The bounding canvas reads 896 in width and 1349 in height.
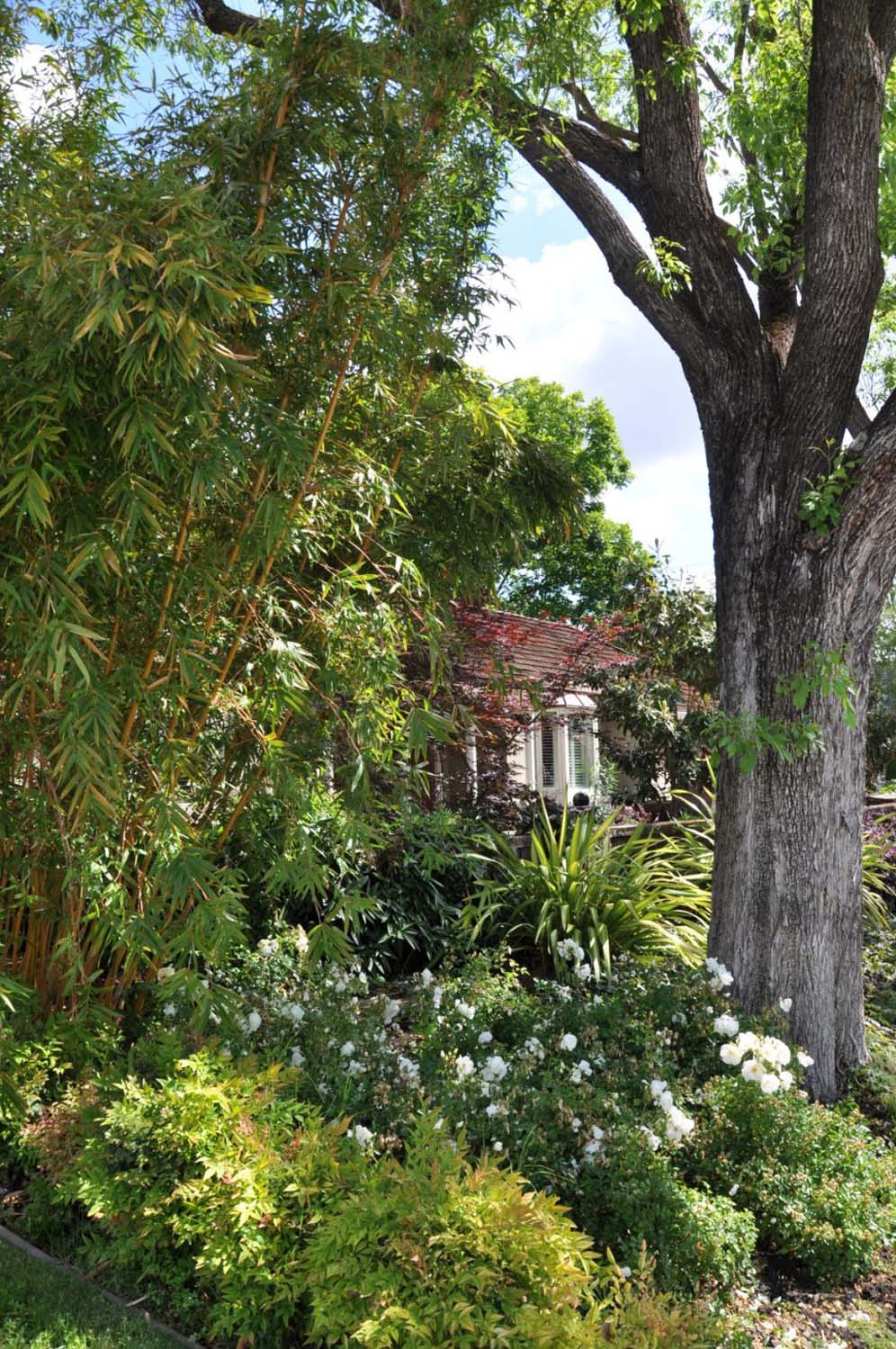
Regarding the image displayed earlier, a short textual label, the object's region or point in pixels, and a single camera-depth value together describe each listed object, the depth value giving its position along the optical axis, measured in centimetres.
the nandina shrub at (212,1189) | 255
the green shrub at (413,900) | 594
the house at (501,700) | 742
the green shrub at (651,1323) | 220
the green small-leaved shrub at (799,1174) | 320
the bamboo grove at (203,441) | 286
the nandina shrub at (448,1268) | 219
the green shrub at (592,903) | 574
